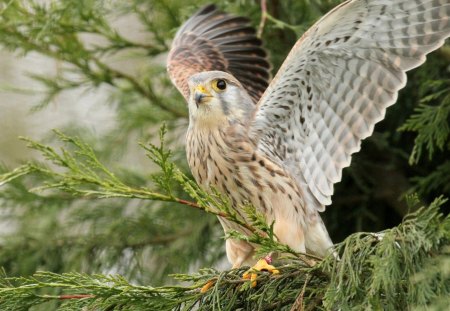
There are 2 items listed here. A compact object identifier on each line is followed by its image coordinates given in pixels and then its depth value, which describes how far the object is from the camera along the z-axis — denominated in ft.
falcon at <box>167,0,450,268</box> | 26.20
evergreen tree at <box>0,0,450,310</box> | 31.83
